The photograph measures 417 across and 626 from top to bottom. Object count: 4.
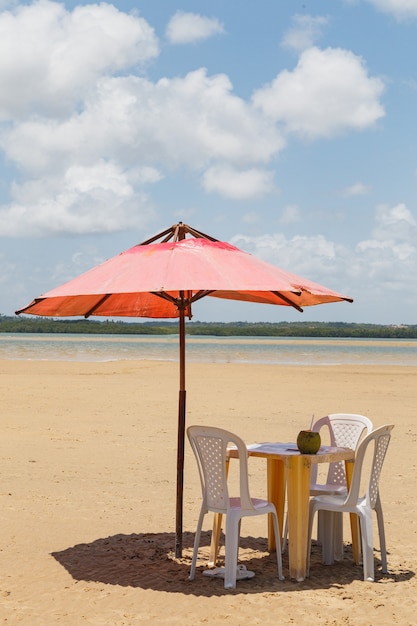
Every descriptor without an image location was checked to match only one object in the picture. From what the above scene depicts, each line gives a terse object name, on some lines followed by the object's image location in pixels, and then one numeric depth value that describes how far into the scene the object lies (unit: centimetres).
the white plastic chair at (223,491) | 589
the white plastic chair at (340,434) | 698
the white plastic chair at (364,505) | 610
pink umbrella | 573
